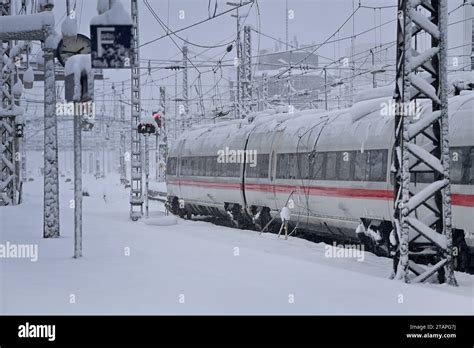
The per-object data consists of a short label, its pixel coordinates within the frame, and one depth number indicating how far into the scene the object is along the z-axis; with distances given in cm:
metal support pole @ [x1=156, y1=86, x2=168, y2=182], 4942
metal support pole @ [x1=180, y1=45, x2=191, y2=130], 4593
